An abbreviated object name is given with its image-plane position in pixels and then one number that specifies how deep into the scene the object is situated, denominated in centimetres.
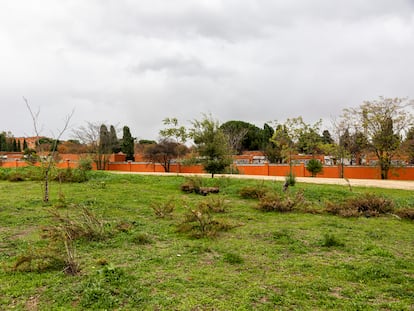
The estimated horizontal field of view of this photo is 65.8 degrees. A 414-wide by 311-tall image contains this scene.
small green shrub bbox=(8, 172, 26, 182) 1781
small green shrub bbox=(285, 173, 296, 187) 1375
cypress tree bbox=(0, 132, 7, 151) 5722
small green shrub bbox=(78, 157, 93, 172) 2372
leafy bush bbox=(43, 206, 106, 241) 580
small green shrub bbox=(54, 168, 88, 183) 1692
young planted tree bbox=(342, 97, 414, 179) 2256
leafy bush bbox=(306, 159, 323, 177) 2336
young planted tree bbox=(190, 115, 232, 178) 1820
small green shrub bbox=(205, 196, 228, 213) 914
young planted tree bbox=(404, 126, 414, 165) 2236
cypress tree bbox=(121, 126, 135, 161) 4156
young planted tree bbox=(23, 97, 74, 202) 1041
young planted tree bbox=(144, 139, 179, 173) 3030
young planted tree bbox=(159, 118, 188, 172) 2933
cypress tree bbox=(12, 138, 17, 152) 5822
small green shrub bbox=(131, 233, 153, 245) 581
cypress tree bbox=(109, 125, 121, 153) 3558
